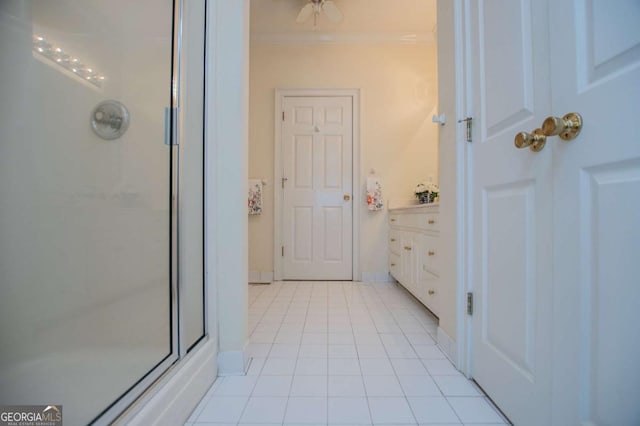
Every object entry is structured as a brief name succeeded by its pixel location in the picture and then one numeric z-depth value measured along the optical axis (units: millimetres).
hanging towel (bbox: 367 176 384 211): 2930
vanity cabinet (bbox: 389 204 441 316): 1746
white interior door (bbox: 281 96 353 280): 3025
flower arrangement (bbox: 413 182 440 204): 2795
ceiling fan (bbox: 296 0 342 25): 2269
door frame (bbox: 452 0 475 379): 1147
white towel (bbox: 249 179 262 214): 2953
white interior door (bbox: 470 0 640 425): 538
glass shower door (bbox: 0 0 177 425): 943
